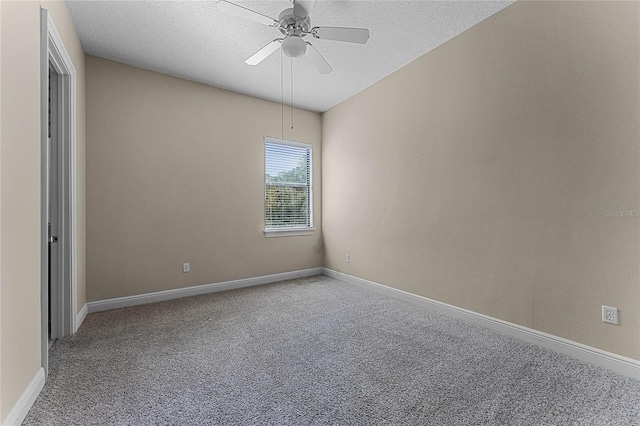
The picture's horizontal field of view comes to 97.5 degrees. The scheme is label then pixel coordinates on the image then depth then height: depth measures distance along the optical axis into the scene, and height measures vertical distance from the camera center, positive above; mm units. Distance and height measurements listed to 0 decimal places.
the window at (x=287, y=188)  4391 +400
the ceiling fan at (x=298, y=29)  1882 +1325
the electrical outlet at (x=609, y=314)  1884 -705
